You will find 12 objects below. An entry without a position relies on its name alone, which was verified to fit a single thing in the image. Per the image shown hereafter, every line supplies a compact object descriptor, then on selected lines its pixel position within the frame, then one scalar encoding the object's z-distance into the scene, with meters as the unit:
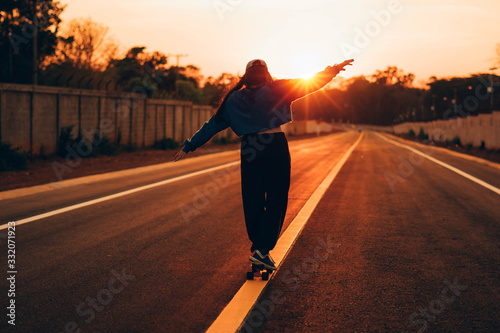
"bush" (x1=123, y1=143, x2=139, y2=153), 23.50
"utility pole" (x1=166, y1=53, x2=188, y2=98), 55.84
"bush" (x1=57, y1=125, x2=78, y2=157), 18.39
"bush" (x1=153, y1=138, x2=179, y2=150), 26.94
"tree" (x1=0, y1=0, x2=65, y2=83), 23.75
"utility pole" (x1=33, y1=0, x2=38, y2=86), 19.10
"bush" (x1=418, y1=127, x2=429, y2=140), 62.98
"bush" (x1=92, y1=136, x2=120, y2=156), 20.81
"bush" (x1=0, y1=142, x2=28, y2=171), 14.70
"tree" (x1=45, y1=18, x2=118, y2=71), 39.44
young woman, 4.01
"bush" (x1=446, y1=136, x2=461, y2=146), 39.63
